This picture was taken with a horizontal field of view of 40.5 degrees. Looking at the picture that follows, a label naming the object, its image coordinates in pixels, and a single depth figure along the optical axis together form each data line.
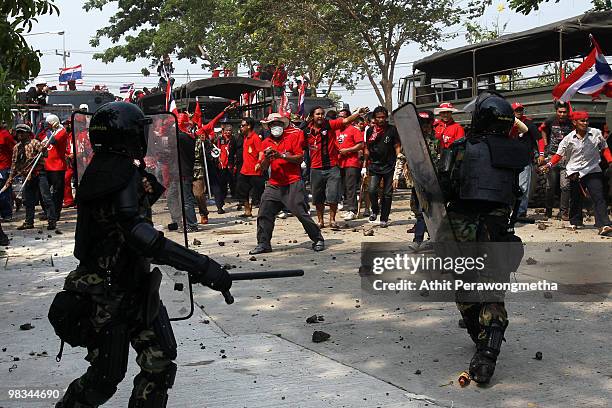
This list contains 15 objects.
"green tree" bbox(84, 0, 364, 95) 25.73
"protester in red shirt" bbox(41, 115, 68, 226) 13.41
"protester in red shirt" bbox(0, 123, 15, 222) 14.11
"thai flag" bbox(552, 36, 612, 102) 10.06
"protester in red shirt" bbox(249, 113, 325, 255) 9.97
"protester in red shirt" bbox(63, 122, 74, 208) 13.95
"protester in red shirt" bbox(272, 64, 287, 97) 19.55
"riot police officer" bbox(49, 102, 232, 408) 3.41
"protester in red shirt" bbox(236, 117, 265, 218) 14.02
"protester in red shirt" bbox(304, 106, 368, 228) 12.20
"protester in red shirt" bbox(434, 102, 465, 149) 11.12
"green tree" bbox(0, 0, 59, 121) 6.46
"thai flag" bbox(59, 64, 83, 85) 29.80
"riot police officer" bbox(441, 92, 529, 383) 5.00
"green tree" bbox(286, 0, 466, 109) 24.97
